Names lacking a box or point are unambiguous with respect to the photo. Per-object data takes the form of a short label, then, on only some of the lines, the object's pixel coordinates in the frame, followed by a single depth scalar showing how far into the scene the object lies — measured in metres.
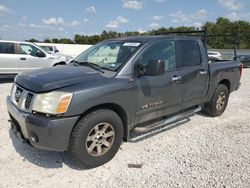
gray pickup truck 2.30
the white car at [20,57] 7.13
